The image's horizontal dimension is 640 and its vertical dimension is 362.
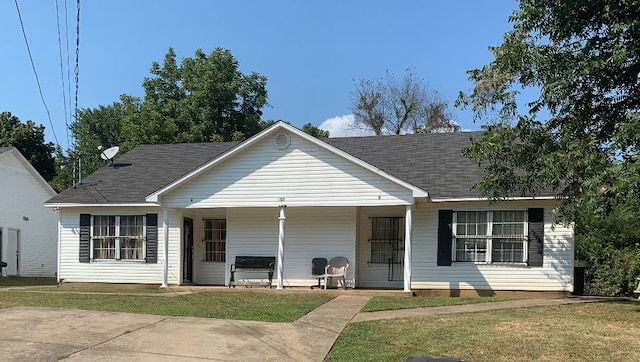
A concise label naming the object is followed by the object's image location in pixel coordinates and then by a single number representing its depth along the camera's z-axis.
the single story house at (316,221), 14.44
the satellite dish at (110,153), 19.45
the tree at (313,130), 38.41
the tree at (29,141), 41.28
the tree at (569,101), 9.48
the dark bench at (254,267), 16.06
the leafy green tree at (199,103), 33.06
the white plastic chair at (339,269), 15.33
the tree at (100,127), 41.78
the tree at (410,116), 36.56
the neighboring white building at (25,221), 24.16
